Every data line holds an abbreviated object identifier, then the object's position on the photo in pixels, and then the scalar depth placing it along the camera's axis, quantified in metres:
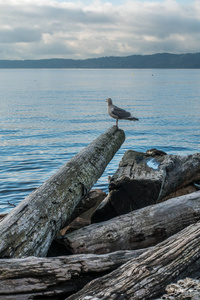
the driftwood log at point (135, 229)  4.68
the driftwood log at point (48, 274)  3.28
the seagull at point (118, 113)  13.64
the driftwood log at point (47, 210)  4.30
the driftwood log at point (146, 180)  6.05
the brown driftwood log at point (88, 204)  6.78
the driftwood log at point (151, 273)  3.02
